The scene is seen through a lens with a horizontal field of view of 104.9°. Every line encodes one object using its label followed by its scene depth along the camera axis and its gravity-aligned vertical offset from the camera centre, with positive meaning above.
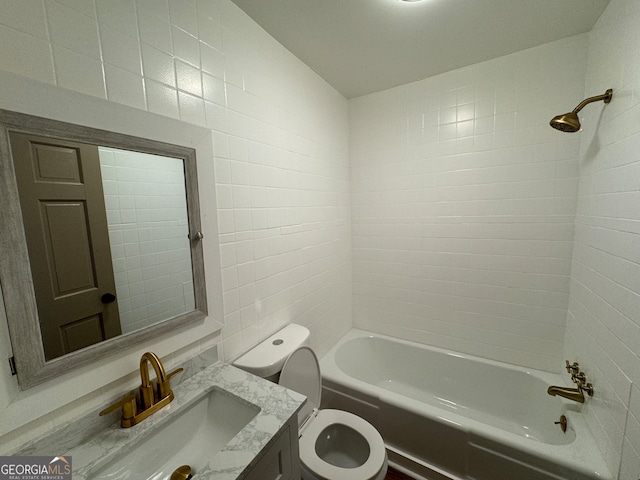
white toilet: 1.11 -1.15
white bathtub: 1.17 -1.23
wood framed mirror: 0.61 -0.07
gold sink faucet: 0.76 -0.58
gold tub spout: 1.29 -1.00
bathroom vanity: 0.66 -0.66
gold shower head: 1.13 +0.41
